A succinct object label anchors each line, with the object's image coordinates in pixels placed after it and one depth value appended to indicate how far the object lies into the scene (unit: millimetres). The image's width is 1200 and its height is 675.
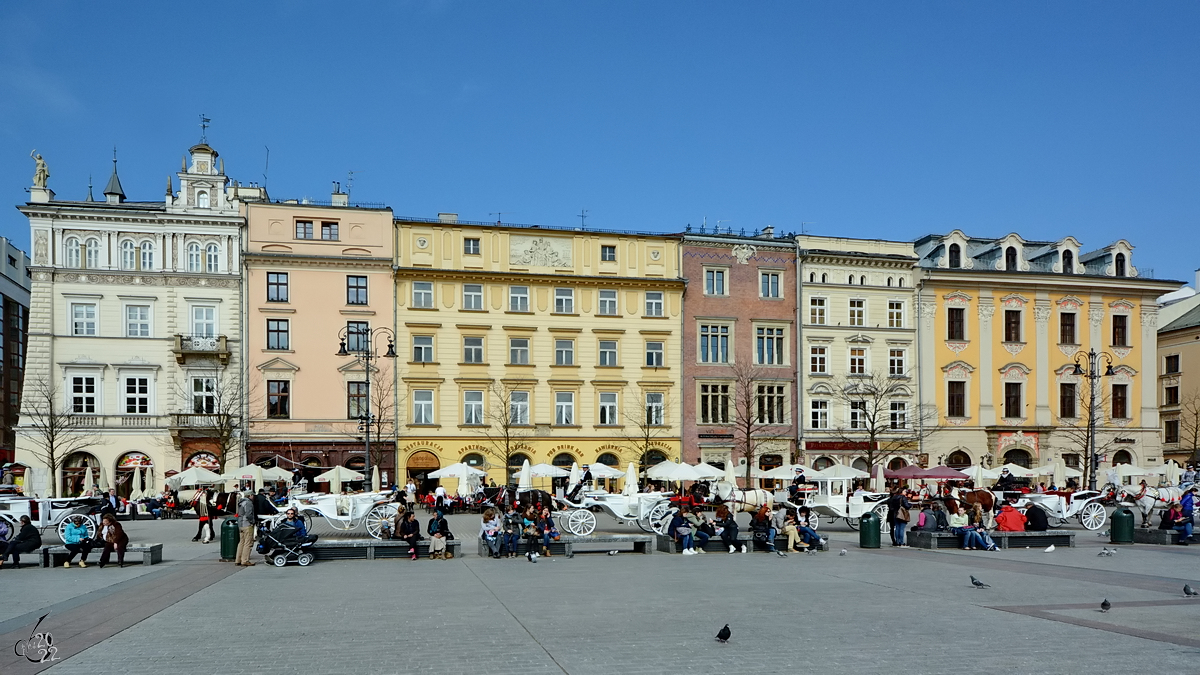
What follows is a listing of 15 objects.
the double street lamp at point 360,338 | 49312
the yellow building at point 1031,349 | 56875
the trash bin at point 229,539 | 22344
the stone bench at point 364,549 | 22219
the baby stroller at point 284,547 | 21453
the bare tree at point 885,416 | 55000
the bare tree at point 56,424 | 44969
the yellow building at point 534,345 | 50625
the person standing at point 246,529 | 21391
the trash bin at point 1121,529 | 26172
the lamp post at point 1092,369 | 41719
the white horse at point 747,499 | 32766
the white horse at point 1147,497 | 30812
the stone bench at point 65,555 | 21078
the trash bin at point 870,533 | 25234
